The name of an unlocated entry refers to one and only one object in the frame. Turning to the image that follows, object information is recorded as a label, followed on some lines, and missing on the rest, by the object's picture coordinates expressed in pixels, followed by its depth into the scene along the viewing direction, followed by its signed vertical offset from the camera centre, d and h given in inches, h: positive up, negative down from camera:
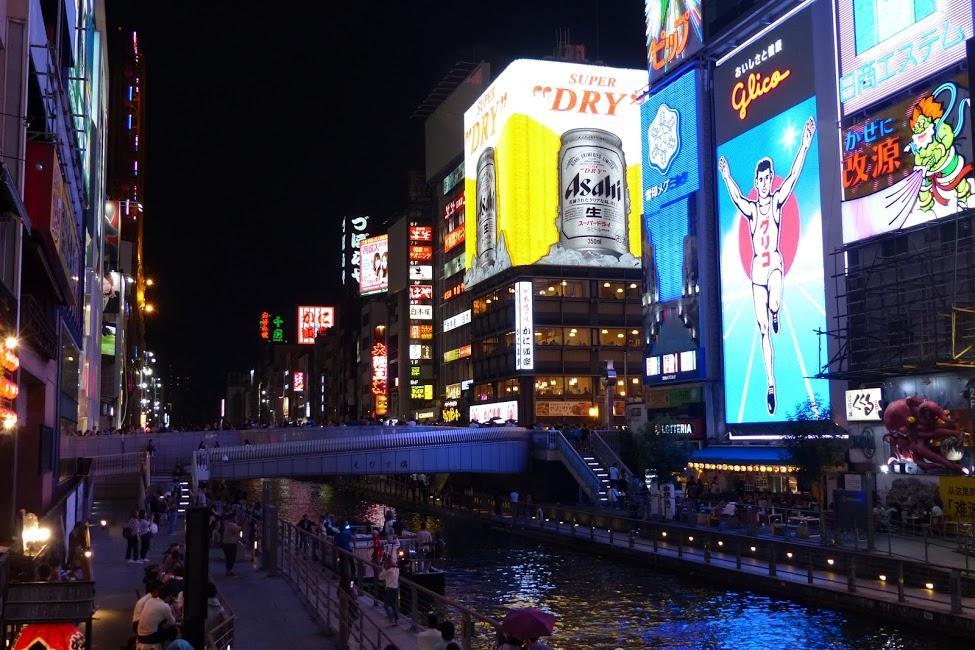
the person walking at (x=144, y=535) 1065.5 -107.2
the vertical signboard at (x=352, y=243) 6299.2 +1212.3
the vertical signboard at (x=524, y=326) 3508.9 +361.8
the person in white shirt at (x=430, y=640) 483.8 -101.1
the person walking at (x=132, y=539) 1060.5 -110.9
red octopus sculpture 1546.5 -12.2
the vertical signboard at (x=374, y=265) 5182.1 +864.3
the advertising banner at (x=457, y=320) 4239.7 +474.3
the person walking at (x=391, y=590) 785.6 -125.5
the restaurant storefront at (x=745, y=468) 2026.3 -90.4
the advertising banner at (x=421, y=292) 4675.2 +642.5
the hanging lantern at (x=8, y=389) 580.1 +28.3
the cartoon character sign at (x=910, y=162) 1614.2 +445.9
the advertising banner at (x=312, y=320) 7194.9 +800.4
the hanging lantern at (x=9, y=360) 574.6 +44.7
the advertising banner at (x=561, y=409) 3548.2 +70.3
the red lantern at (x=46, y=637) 434.9 -86.8
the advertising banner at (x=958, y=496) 1211.2 -87.8
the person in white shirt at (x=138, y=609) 481.7 -84.8
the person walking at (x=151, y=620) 467.5 -86.5
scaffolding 1552.7 +200.2
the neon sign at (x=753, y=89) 2221.9 +767.8
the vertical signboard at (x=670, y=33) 2610.7 +1067.4
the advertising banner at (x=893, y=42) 1662.2 +665.9
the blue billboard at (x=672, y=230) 2583.7 +526.2
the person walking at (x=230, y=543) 1026.7 -111.5
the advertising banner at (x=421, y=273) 4662.9 +728.9
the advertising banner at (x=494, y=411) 3587.6 +68.7
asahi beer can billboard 3585.1 +932.3
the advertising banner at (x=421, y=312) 4660.4 +547.8
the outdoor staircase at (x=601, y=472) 2116.1 -95.9
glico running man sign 2069.4 +442.3
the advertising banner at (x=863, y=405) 1772.9 +36.5
